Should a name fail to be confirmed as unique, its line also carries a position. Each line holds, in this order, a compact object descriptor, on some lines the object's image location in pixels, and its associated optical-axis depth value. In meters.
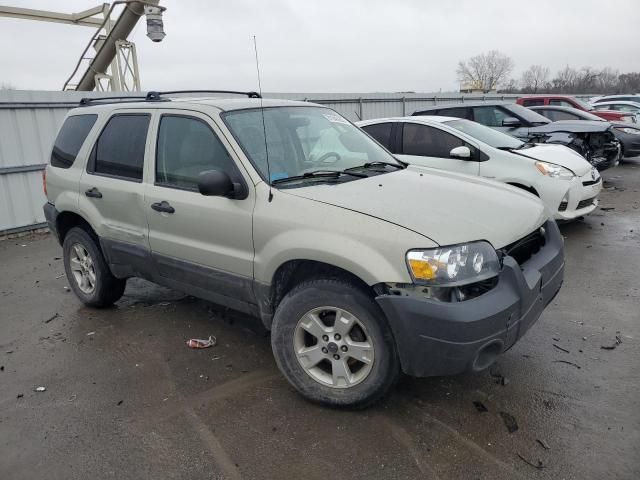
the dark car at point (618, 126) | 11.66
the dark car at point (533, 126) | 9.16
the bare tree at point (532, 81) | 71.03
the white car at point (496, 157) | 6.34
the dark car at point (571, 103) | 13.67
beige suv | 2.65
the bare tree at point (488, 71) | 79.69
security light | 12.72
